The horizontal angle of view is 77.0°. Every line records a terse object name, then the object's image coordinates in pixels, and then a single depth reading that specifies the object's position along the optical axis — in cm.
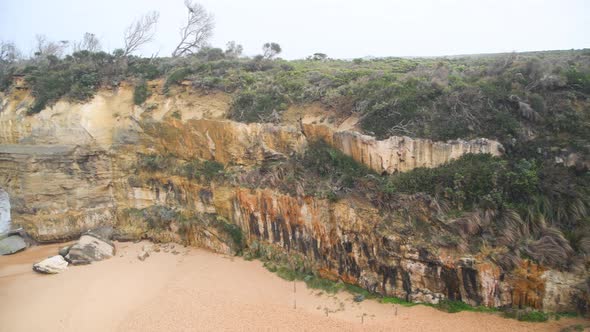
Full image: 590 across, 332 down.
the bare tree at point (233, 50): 2898
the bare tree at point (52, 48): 3756
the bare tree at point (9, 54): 3566
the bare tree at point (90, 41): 3403
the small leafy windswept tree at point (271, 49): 3145
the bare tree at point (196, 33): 3066
